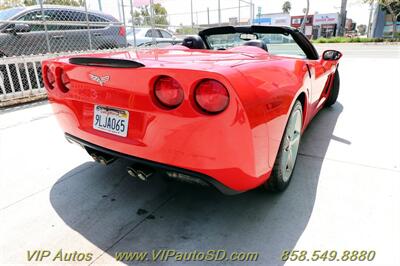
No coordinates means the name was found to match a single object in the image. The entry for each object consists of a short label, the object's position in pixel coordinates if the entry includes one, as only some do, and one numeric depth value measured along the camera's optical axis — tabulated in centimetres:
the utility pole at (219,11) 1277
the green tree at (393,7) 3209
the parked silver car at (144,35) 955
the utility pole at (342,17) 3872
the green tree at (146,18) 1061
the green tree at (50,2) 714
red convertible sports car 152
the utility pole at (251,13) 1371
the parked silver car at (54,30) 568
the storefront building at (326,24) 5606
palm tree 9020
